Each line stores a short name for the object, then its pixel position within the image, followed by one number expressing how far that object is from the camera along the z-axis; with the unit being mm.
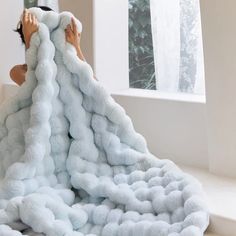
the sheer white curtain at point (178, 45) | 3232
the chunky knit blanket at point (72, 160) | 2467
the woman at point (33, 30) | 2742
